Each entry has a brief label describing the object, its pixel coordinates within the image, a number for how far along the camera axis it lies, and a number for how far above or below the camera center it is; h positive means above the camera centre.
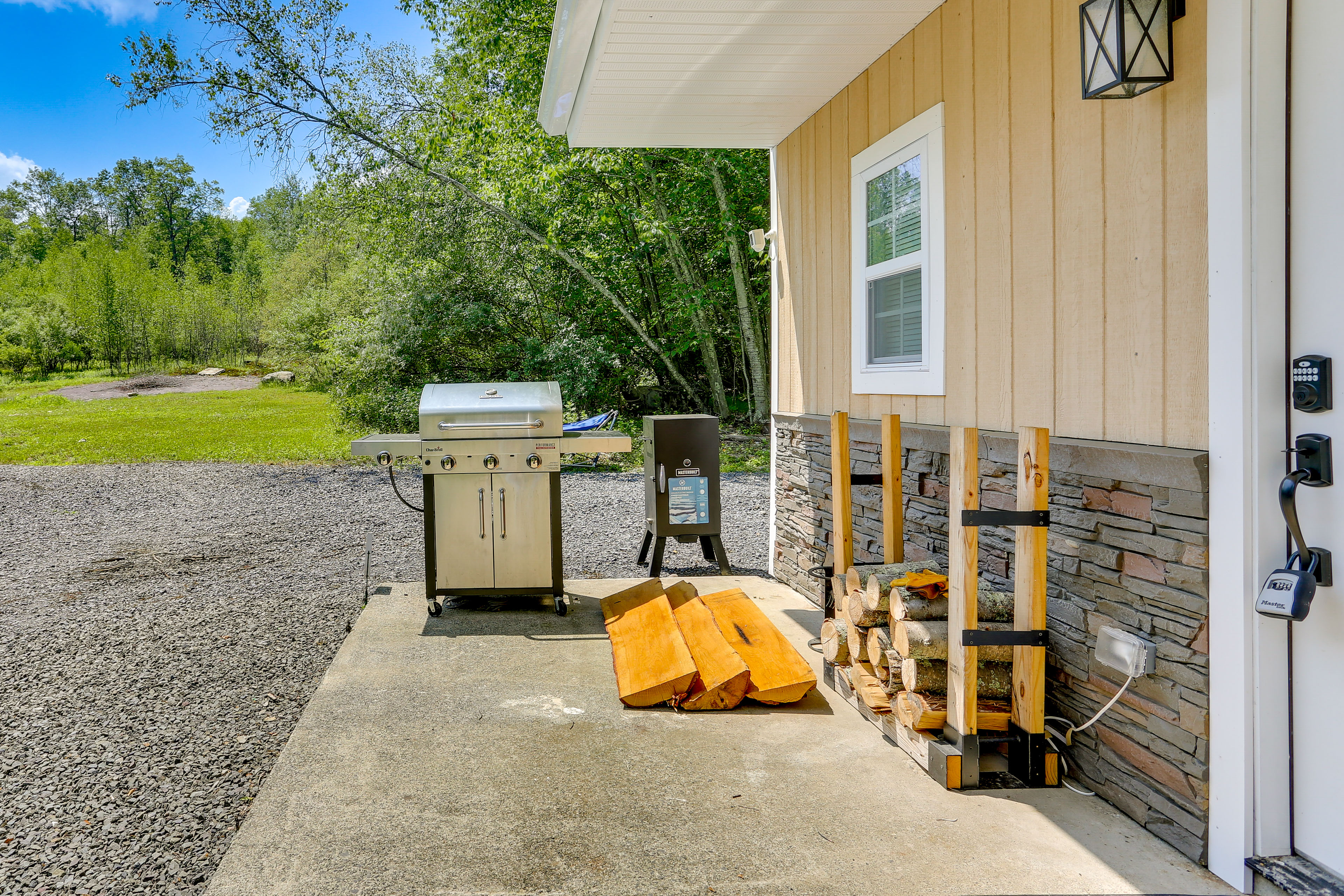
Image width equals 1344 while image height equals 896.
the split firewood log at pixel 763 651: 3.10 -0.94
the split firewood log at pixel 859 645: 3.01 -0.82
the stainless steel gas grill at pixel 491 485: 4.29 -0.33
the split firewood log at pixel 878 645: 2.83 -0.78
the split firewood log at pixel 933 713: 2.49 -0.90
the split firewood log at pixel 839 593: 3.25 -0.69
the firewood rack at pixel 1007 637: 2.37 -0.63
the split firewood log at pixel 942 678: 2.51 -0.80
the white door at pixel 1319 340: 1.71 +0.14
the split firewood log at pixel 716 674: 3.08 -0.95
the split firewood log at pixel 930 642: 2.53 -0.70
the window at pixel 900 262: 3.25 +0.64
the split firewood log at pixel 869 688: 2.88 -0.96
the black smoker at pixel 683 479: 5.27 -0.38
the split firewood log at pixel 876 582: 2.85 -0.58
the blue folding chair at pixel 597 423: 9.55 -0.05
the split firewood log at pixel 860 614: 2.91 -0.69
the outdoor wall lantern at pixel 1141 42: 2.02 +0.88
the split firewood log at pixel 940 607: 2.58 -0.60
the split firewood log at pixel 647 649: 3.10 -0.95
